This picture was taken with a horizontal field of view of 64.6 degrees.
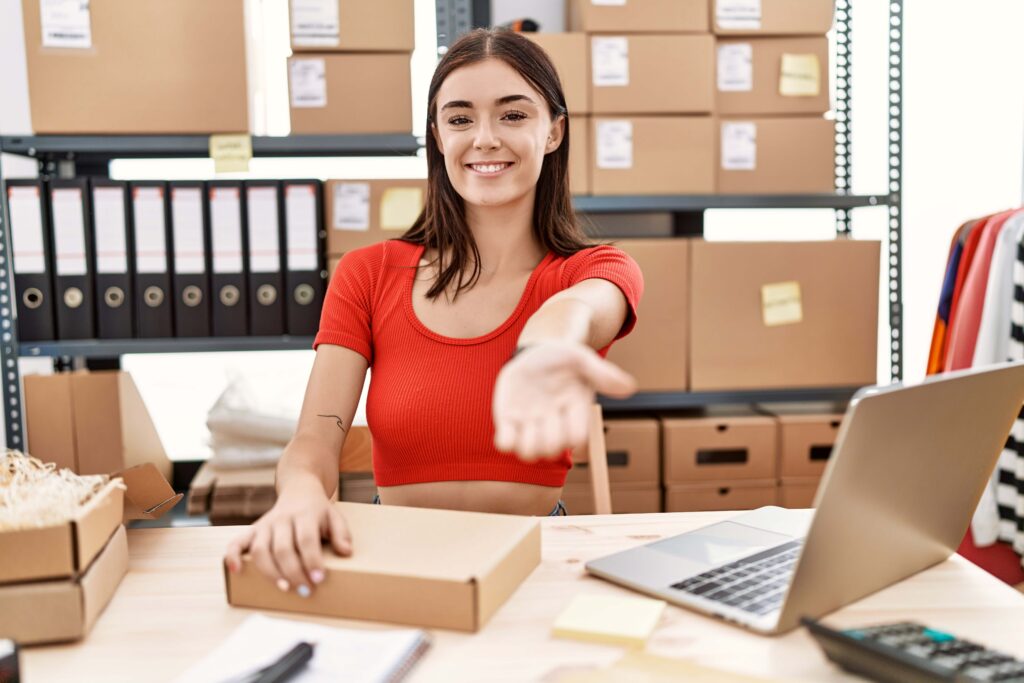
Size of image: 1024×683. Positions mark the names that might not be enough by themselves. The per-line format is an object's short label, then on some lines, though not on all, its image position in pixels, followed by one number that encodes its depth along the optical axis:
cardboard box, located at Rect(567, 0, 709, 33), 1.91
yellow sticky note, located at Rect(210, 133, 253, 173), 1.83
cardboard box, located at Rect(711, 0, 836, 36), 1.93
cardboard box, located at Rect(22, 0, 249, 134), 1.77
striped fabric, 1.72
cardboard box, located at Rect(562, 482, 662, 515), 1.94
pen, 0.58
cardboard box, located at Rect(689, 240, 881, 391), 1.95
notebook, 0.59
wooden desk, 0.62
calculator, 0.55
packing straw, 0.68
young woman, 1.18
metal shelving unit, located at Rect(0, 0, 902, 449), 1.83
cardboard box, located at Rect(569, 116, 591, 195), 1.91
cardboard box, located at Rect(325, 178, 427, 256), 1.85
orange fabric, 1.78
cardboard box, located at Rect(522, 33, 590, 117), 1.89
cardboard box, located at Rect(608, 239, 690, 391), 1.93
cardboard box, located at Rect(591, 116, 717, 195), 1.93
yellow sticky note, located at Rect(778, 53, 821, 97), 1.96
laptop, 0.62
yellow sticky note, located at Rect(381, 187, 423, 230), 1.86
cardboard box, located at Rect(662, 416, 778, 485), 1.97
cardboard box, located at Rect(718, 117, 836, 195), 1.97
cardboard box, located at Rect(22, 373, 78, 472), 1.83
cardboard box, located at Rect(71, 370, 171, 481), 1.83
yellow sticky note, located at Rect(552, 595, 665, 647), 0.65
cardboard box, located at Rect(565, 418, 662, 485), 1.96
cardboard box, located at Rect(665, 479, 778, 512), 1.97
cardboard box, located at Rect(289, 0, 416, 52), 1.83
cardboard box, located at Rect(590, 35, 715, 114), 1.92
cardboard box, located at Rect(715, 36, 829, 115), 1.96
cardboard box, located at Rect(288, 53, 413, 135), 1.85
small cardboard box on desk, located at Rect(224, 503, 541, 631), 0.67
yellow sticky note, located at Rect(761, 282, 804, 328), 1.96
